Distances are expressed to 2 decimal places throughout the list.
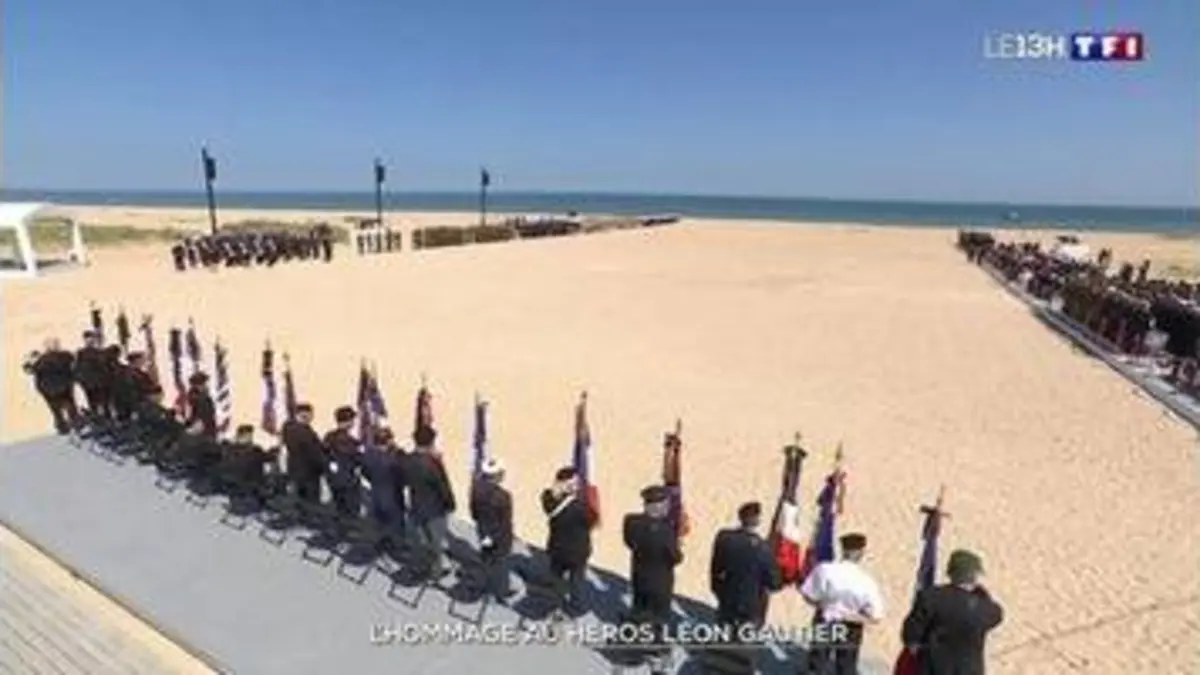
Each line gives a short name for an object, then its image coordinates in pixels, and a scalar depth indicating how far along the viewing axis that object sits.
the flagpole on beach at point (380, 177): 52.28
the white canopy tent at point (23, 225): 36.84
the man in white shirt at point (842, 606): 8.19
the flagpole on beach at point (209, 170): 43.16
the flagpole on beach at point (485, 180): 61.72
